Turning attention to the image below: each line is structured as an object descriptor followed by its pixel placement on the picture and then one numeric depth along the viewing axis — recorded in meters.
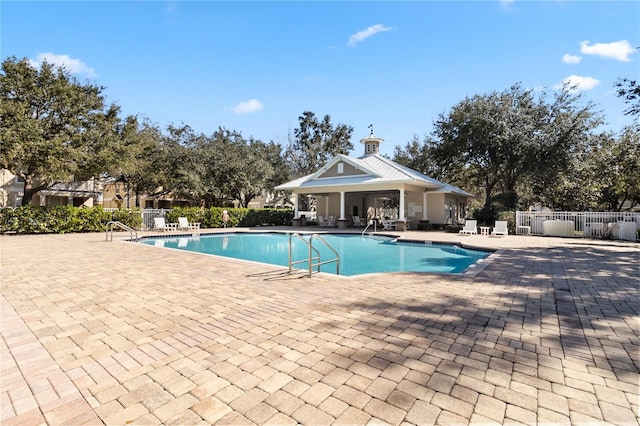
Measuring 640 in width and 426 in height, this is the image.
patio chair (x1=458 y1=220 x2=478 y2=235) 17.45
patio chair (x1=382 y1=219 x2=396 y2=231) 20.44
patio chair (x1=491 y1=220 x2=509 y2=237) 16.39
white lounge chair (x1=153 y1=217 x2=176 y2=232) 18.88
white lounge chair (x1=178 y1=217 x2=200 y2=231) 19.36
